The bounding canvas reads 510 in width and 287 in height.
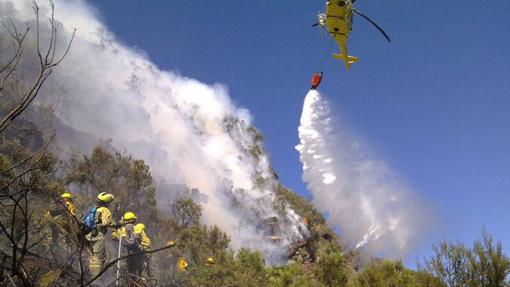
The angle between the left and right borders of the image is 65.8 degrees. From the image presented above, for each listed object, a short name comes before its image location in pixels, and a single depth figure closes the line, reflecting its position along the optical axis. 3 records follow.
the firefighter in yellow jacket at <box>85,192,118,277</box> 6.61
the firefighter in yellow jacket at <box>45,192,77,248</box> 7.27
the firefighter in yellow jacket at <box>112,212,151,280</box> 7.58
